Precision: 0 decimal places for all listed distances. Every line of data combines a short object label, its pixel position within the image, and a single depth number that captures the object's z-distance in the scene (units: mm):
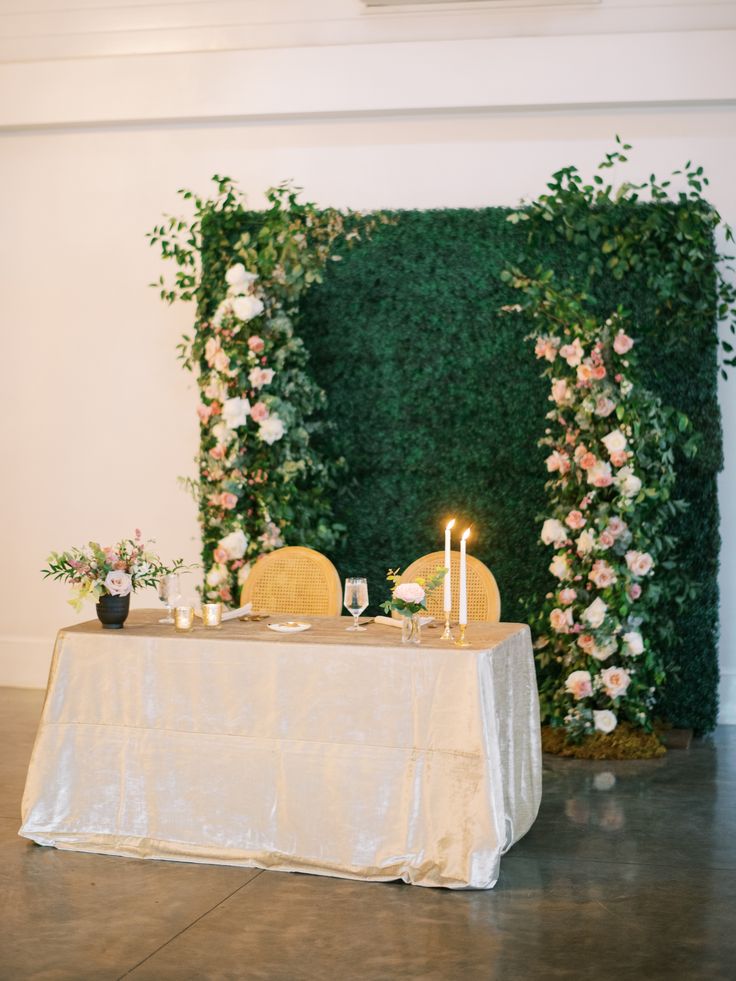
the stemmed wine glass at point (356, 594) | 3832
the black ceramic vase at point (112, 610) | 4012
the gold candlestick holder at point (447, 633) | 3806
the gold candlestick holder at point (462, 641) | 3678
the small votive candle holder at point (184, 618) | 3947
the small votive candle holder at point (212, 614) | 4020
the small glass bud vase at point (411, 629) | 3746
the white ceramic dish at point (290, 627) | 3961
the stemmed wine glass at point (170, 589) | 4035
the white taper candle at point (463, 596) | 3582
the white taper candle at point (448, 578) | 3533
